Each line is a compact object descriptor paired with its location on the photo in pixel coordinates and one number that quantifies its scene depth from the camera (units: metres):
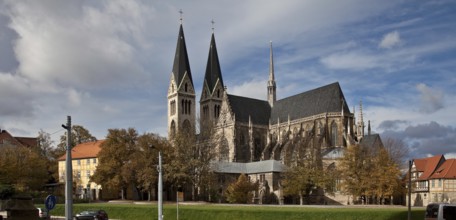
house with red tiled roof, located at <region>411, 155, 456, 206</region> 77.88
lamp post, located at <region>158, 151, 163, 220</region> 36.53
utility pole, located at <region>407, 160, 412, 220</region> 37.30
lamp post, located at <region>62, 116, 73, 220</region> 20.23
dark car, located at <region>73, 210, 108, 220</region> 43.50
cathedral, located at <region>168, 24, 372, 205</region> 90.93
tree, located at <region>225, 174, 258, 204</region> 74.00
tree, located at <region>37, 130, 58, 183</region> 97.72
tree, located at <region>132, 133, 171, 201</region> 68.25
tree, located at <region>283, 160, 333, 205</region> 75.25
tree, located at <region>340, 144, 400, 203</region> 65.25
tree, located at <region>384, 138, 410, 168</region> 72.00
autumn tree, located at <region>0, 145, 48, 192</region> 78.38
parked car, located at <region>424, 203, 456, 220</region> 30.47
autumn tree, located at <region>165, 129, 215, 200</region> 69.81
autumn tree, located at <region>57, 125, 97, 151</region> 111.81
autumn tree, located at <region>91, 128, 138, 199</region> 71.31
